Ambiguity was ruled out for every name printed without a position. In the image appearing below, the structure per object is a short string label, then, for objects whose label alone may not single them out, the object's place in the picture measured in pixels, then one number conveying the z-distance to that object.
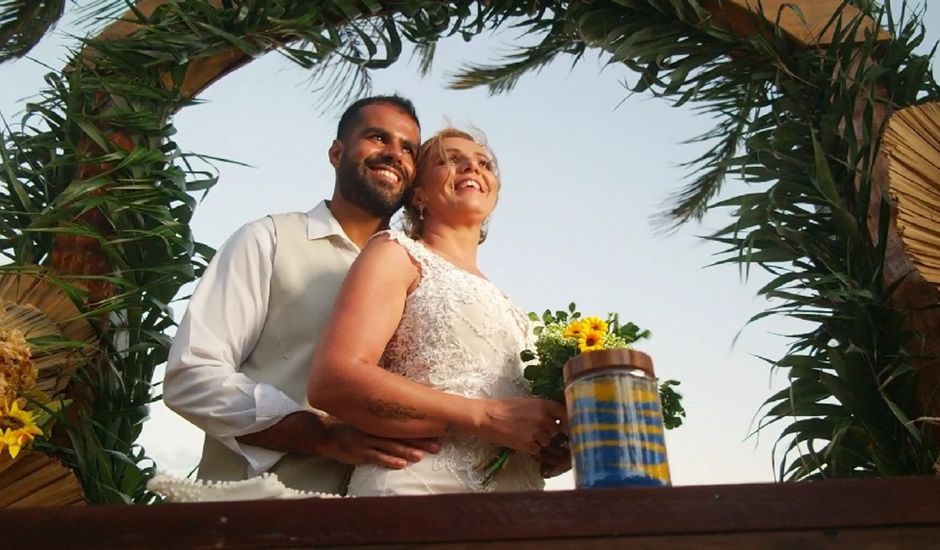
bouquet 2.02
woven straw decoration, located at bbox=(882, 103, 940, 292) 2.12
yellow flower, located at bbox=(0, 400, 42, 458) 1.91
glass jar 1.60
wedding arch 2.23
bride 2.00
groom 2.21
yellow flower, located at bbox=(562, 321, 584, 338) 2.04
